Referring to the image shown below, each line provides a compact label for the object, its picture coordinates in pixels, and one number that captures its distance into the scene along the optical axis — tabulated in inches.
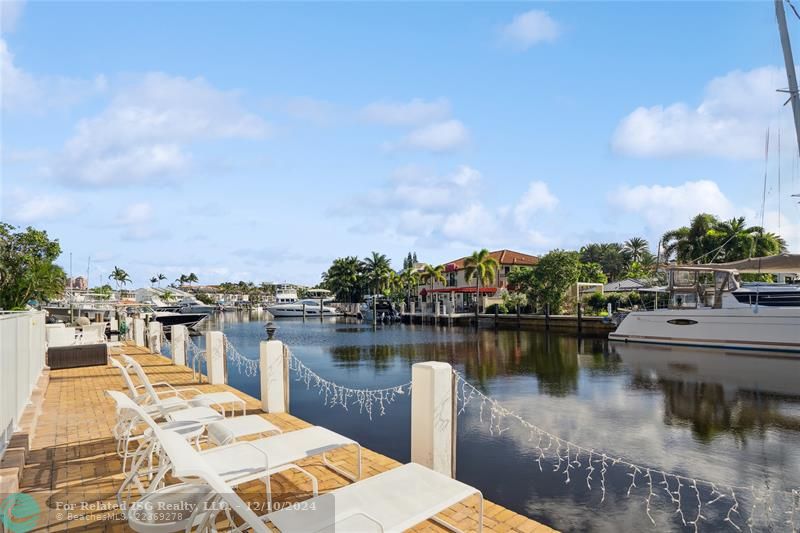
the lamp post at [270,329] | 349.7
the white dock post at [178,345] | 554.3
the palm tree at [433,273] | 2512.3
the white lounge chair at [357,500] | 115.0
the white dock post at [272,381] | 317.4
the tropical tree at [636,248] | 2908.5
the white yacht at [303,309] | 2989.7
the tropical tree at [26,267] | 1128.2
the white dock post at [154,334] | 737.0
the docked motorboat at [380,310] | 2458.2
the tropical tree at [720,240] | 1561.3
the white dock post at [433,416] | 196.4
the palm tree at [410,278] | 2885.3
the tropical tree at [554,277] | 1744.6
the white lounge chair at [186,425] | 181.5
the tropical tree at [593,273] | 2150.6
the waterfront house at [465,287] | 2274.9
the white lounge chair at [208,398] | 244.2
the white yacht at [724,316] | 1025.5
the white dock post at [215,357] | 411.1
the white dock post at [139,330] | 825.5
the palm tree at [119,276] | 4728.3
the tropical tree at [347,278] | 3299.7
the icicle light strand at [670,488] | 273.1
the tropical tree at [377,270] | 3159.5
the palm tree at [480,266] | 2108.6
